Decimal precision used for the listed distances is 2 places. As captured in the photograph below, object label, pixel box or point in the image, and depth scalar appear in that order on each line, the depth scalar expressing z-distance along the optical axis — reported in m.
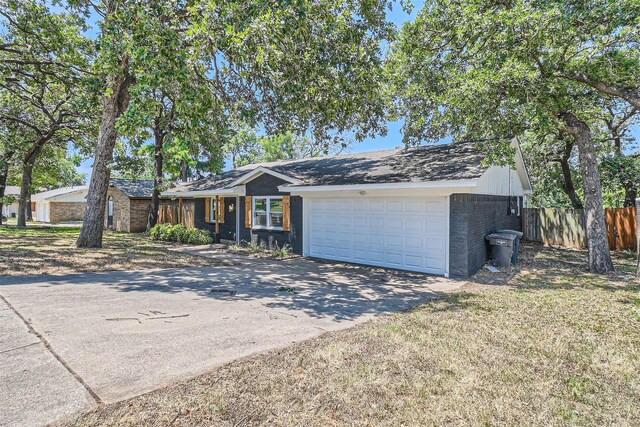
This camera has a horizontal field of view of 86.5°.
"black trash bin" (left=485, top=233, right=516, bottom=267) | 10.16
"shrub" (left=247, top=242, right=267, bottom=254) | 12.88
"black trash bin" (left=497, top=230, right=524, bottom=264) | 10.85
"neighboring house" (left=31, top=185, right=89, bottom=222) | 32.59
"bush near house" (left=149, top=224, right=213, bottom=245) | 15.29
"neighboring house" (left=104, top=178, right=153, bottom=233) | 20.73
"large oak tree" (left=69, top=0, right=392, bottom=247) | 7.35
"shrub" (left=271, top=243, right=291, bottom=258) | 11.96
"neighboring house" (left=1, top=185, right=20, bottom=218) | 43.41
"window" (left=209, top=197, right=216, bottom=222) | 16.12
